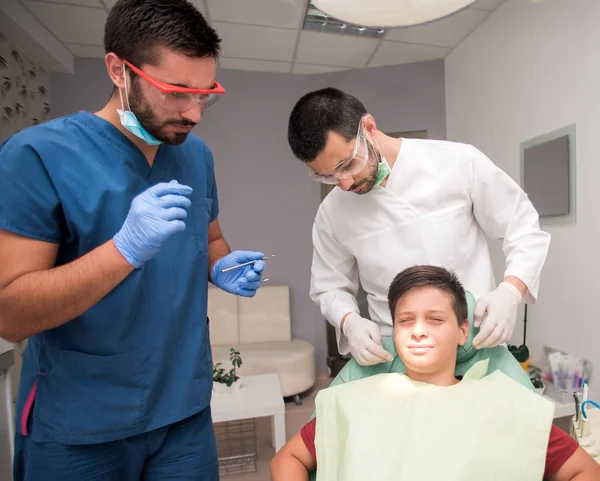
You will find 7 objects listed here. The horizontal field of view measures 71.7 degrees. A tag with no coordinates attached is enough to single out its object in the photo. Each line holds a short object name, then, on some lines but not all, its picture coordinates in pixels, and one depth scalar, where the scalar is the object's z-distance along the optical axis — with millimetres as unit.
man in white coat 1241
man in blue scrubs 863
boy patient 1093
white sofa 3545
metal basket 2482
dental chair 1187
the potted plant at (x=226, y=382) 2520
